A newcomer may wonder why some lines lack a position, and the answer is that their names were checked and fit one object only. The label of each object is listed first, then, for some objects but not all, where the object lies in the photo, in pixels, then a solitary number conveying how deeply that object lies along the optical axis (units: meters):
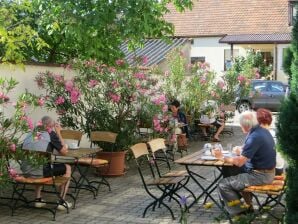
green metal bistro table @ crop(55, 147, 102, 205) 8.17
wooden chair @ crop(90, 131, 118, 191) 9.57
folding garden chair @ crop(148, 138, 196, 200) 7.90
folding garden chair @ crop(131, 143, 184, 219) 7.38
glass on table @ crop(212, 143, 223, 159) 7.43
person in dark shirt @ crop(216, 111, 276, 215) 6.88
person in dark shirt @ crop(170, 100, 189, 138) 13.89
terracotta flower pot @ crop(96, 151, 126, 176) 10.25
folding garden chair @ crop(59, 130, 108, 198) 8.73
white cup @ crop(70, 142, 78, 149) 8.88
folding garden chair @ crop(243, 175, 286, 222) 6.61
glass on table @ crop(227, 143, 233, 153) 8.15
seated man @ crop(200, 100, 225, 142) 16.03
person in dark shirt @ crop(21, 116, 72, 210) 7.48
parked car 25.66
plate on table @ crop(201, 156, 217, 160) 7.45
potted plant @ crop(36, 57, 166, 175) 10.44
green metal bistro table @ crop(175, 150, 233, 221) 7.09
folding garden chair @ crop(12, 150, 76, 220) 7.29
